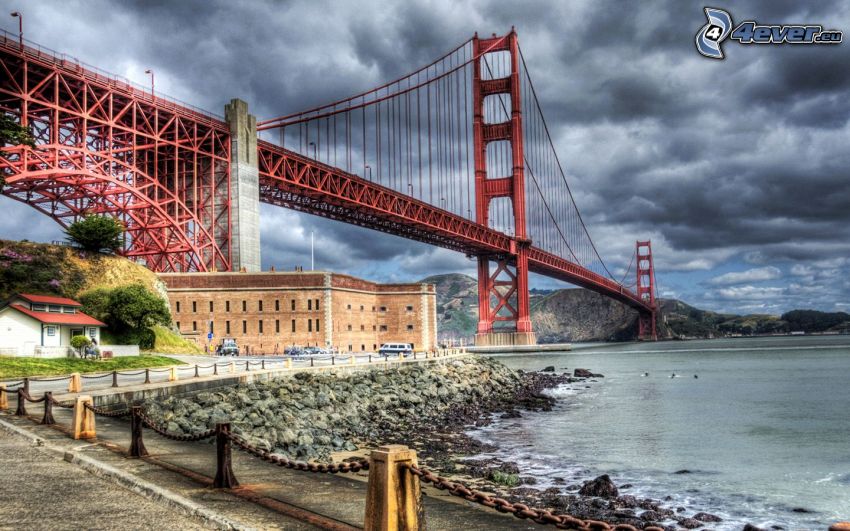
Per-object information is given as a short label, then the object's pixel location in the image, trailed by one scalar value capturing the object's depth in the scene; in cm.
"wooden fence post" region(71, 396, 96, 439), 1271
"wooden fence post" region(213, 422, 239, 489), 884
